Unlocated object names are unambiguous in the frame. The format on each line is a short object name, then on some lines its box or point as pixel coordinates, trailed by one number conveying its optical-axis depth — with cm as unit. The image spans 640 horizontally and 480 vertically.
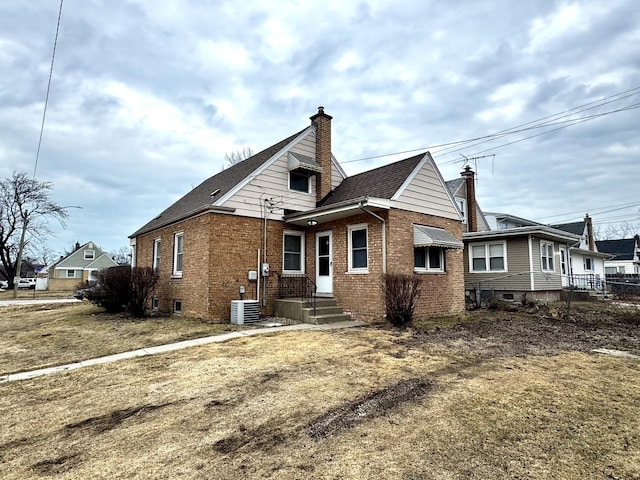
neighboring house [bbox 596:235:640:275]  3884
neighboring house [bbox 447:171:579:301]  1664
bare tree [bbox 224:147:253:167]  3098
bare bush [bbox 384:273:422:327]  919
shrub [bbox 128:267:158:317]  1208
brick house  1055
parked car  5107
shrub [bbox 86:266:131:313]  1279
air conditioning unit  1034
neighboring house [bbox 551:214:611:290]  2143
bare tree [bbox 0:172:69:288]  3719
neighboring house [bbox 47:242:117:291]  4616
